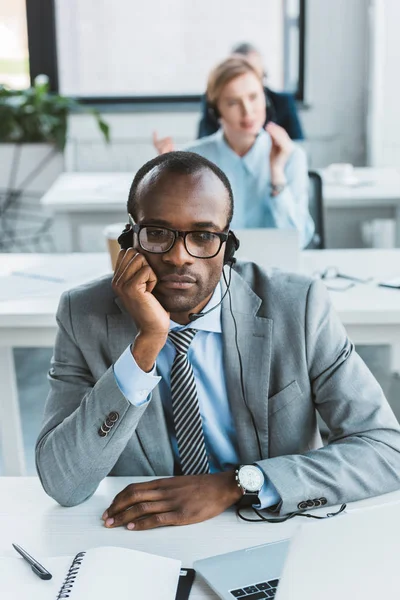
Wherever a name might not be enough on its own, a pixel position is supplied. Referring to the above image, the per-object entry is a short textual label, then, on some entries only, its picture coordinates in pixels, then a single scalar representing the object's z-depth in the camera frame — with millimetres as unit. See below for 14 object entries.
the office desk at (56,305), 2094
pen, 991
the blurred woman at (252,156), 3018
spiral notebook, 946
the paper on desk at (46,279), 2293
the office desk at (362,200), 3773
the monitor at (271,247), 2035
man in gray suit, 1216
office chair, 3309
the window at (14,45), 5410
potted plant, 5180
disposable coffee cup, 2172
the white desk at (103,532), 1100
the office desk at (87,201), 3752
